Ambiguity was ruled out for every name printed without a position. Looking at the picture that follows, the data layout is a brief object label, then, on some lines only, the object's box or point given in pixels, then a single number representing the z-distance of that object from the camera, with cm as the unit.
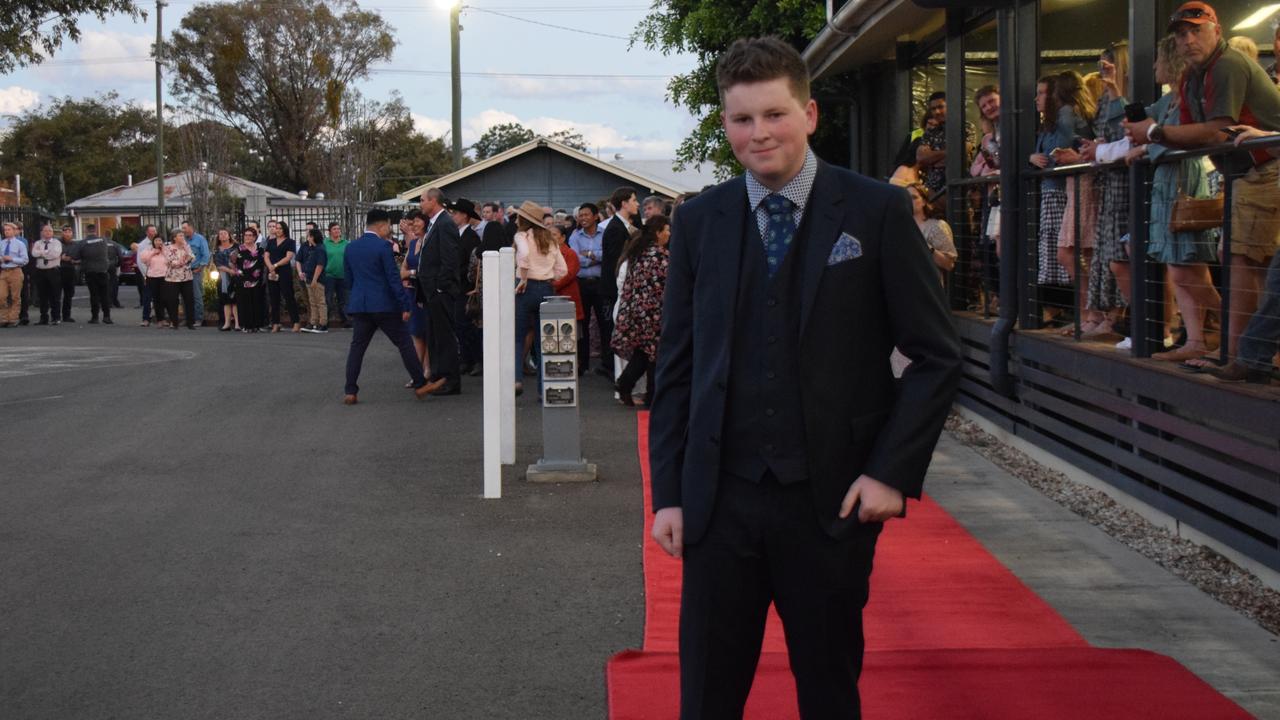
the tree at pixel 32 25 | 2703
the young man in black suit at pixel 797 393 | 308
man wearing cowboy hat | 1485
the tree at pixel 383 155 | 3972
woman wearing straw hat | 1420
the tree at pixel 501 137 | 10762
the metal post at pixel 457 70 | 3331
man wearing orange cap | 658
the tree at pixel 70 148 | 8238
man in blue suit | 1380
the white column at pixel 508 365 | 1024
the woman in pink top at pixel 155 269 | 2545
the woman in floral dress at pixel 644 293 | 1233
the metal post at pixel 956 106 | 1234
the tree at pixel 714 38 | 2005
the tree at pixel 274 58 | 5734
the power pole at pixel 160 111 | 5153
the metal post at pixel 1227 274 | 666
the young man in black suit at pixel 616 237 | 1534
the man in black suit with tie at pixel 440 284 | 1441
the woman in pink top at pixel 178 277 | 2514
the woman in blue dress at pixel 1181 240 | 726
